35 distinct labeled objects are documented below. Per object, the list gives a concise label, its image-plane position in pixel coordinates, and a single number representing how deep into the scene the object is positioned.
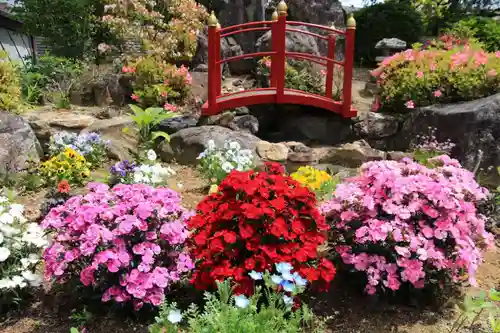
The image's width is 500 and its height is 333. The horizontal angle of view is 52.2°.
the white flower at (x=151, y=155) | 5.27
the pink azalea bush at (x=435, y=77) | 7.42
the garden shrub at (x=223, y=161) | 5.29
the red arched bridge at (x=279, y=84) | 7.59
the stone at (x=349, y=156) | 7.08
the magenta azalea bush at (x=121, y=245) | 2.99
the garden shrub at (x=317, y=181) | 4.97
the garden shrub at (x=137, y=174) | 4.82
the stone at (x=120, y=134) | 6.61
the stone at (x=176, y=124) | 7.18
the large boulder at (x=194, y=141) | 6.50
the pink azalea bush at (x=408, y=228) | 3.14
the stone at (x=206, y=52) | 10.68
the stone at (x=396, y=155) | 6.93
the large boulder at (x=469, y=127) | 6.66
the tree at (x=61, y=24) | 9.26
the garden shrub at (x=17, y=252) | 3.26
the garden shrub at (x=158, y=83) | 8.27
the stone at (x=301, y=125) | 8.51
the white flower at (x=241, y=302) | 2.16
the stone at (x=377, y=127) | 8.31
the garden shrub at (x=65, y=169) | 5.50
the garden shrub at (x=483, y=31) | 12.21
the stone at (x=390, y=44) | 12.48
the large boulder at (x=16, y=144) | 5.75
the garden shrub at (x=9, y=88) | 6.89
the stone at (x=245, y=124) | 7.90
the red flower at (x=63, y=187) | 4.34
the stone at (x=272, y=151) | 6.33
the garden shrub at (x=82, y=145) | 6.00
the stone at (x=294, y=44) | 10.59
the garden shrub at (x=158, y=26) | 9.85
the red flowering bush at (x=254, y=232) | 2.97
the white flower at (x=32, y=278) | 3.28
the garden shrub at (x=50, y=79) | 7.91
